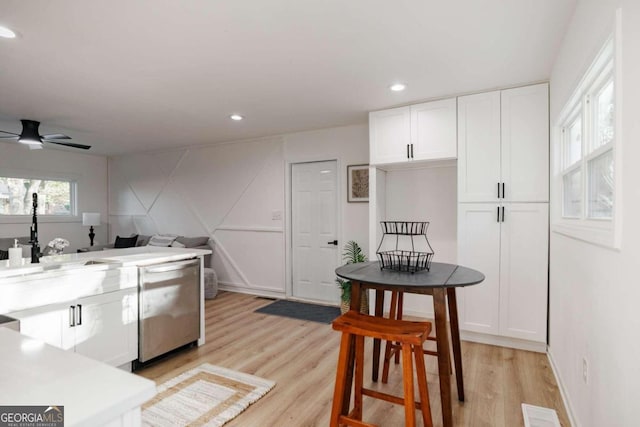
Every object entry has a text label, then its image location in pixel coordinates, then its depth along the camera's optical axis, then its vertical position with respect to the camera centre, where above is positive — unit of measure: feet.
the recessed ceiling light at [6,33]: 7.02 +3.75
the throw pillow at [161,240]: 19.23 -1.65
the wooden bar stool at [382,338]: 5.50 -2.51
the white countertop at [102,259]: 7.05 -1.22
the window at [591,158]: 5.27 +1.00
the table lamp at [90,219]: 21.30 -0.47
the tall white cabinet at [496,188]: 10.07 +0.73
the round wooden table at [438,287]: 6.14 -1.36
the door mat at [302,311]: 13.80 -4.26
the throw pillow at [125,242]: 20.53 -1.84
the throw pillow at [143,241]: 20.70 -1.79
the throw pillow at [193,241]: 18.69 -1.62
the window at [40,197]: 19.16 +0.88
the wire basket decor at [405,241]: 13.23 -1.16
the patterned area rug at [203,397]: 6.94 -4.20
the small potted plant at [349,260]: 12.96 -2.06
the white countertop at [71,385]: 2.15 -1.21
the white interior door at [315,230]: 15.74 -0.90
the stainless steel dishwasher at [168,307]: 9.07 -2.70
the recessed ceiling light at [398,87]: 10.25 +3.81
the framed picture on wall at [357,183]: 14.62 +1.23
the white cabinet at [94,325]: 7.18 -2.60
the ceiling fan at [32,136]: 13.43 +2.97
